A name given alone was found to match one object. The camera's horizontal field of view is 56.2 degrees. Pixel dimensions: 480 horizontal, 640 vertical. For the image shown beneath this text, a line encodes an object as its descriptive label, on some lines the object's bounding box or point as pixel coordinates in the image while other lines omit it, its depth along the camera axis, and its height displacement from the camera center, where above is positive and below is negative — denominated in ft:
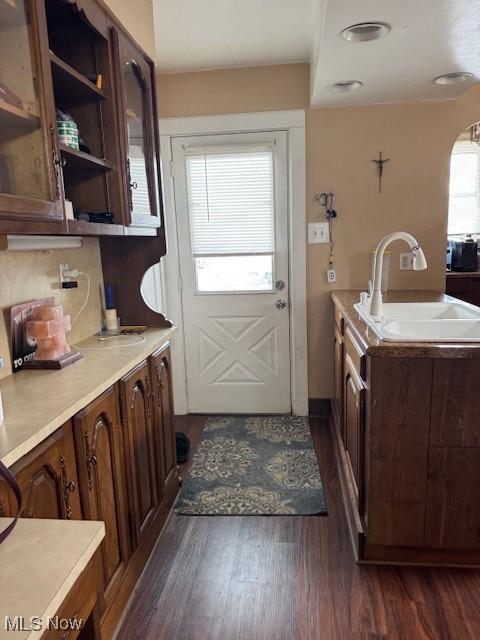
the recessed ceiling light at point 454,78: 8.09 +2.98
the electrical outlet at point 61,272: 6.26 -0.25
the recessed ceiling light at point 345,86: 8.41 +3.01
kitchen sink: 6.15 -1.23
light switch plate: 10.41 +0.31
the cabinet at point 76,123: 4.01 +1.45
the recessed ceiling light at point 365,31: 5.96 +2.87
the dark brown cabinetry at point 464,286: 13.04 -1.31
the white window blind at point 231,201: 10.37 +1.08
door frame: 10.16 +0.49
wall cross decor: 10.07 +1.79
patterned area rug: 7.55 -4.25
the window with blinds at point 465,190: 15.48 +1.76
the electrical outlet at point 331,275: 10.56 -0.70
